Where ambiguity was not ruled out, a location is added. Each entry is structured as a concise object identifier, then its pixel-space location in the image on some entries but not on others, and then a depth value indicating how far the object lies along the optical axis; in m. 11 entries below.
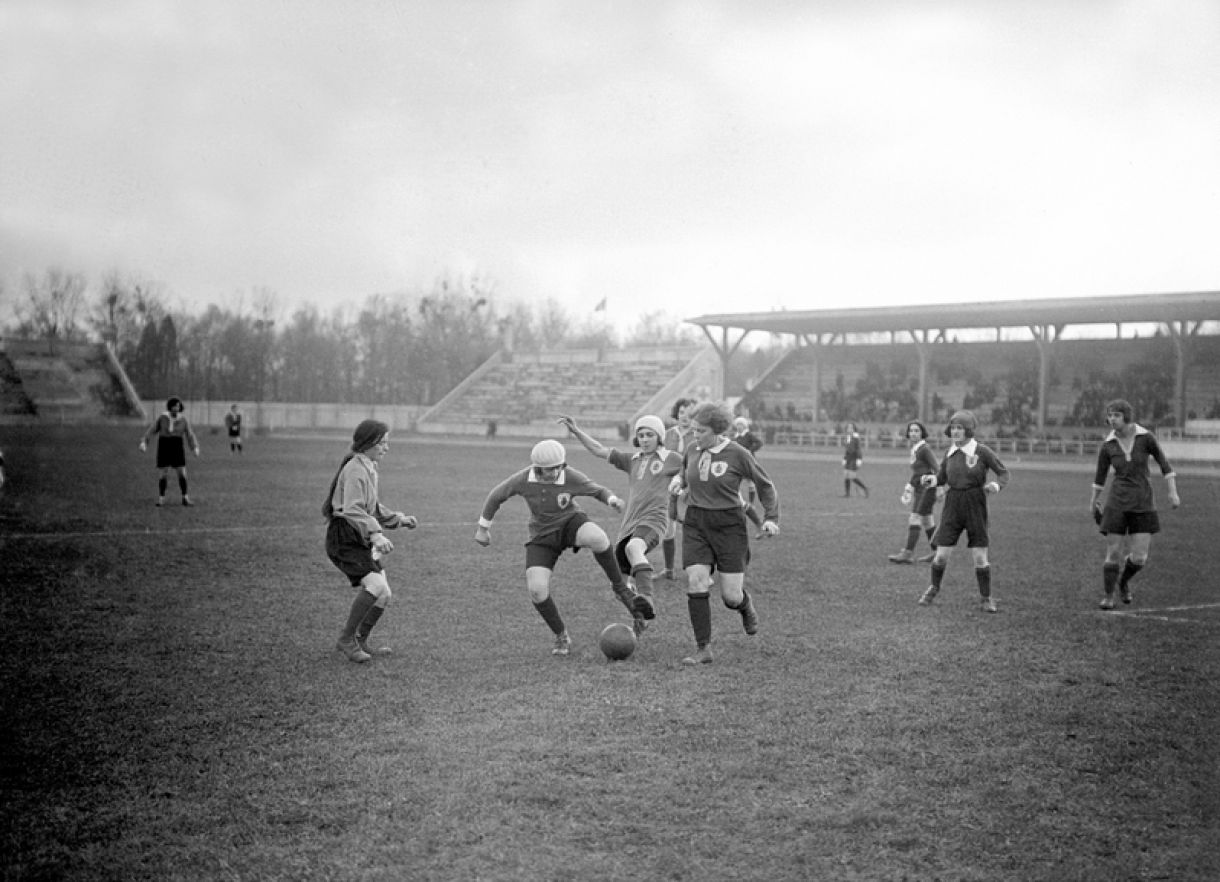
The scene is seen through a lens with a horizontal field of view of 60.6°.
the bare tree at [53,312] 52.88
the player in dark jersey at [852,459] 24.52
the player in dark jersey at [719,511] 8.18
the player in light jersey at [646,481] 9.90
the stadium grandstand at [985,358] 43.47
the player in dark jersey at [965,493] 10.72
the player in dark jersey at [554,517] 8.30
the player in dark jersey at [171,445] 20.02
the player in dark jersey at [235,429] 38.31
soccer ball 7.86
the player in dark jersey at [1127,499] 10.72
